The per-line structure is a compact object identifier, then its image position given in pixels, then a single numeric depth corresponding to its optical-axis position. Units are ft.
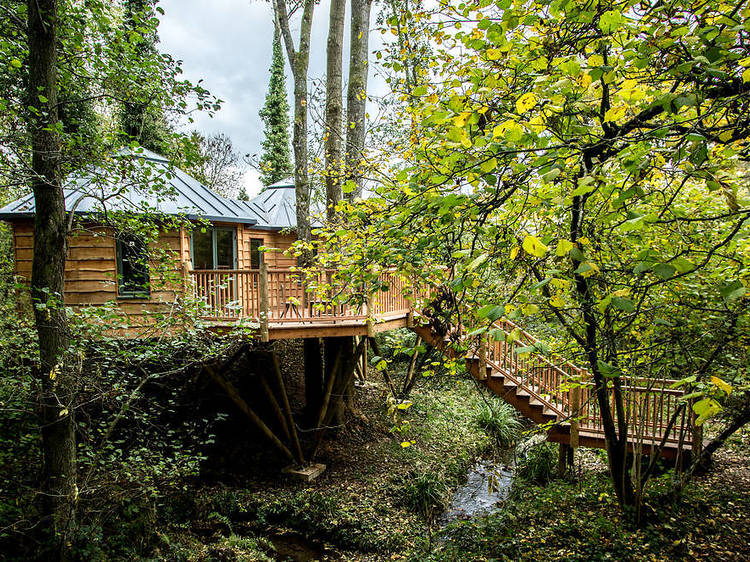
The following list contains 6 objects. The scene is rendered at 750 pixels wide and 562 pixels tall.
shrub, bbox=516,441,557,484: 25.89
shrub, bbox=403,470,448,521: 22.89
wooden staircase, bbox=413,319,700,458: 21.62
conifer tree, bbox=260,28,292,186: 75.72
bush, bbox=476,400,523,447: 33.63
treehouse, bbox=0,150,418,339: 17.39
